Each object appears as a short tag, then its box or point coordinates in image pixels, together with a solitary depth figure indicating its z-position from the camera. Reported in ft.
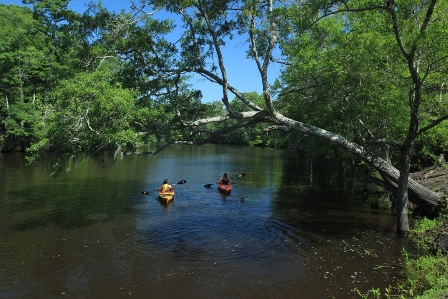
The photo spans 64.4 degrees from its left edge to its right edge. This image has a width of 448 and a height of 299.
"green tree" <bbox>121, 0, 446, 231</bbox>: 34.63
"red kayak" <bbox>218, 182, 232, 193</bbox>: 73.54
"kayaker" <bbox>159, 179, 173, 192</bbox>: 66.23
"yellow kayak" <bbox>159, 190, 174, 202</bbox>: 64.00
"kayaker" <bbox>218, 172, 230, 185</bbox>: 77.65
